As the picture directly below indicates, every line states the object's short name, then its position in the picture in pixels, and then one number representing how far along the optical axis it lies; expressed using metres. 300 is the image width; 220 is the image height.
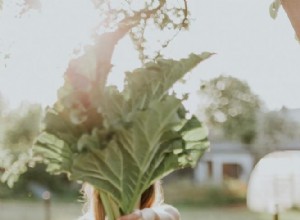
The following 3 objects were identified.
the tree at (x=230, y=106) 33.59
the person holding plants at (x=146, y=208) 1.97
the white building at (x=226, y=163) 28.75
